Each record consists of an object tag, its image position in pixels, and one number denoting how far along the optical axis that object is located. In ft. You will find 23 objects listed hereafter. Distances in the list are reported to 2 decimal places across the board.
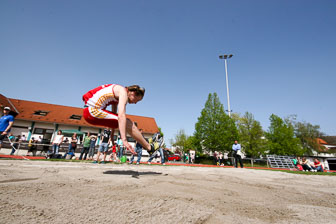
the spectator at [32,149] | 39.33
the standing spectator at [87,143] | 29.07
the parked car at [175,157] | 86.75
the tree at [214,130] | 80.02
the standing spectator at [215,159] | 63.41
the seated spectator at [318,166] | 35.09
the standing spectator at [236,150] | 30.96
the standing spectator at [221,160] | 60.79
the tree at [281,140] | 97.09
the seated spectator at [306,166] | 35.18
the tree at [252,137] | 97.30
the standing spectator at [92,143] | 29.37
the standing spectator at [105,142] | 24.99
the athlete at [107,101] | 9.29
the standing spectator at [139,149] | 27.66
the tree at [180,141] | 145.35
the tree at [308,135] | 124.16
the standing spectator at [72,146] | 30.68
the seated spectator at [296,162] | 48.61
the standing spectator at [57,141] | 30.96
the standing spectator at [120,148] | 34.82
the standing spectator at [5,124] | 18.34
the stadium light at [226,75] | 90.43
